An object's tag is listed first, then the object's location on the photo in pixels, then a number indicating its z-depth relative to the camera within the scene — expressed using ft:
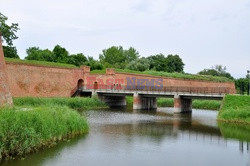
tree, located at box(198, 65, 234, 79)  276.62
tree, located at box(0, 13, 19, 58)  123.85
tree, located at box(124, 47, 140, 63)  260.83
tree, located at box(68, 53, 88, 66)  173.20
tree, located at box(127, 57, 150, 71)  187.21
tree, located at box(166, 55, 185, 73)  224.37
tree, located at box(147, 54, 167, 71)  212.89
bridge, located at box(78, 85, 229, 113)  100.35
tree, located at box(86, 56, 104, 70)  162.88
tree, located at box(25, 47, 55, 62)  166.20
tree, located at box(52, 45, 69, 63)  165.83
